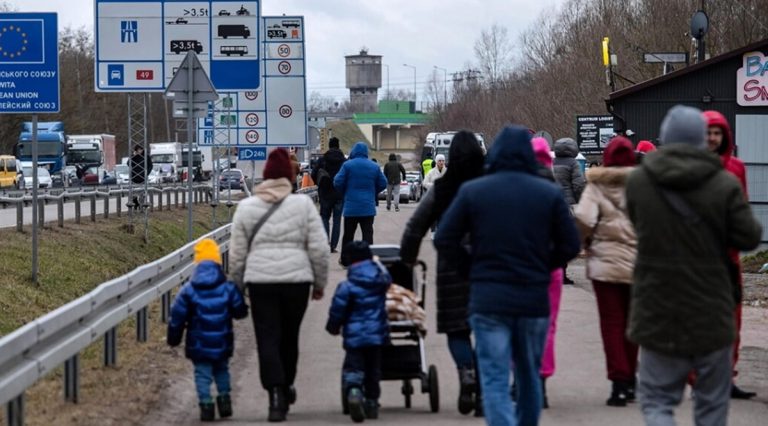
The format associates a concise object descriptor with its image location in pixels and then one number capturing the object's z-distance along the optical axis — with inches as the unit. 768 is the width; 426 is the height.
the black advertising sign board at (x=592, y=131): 1840.6
